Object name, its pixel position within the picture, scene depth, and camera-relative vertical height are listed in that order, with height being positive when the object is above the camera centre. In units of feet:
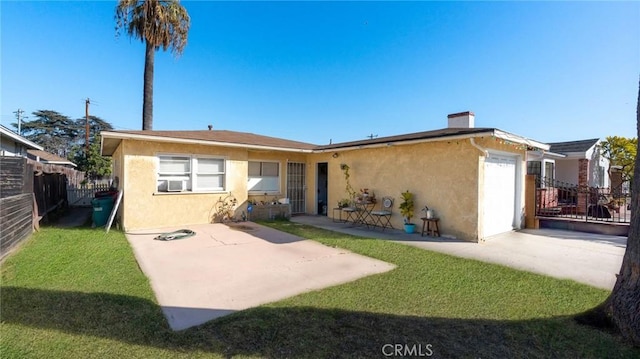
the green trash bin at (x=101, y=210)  30.94 -3.96
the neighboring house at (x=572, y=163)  44.50 +3.16
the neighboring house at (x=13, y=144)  34.36 +4.57
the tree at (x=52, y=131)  134.82 +21.32
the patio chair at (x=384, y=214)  31.88 -4.05
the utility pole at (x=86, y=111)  93.09 +21.13
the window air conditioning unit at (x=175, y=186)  31.83 -1.21
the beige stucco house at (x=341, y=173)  26.23 +0.56
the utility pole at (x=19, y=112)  105.83 +24.09
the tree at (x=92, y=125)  140.26 +24.95
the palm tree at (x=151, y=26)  44.91 +24.49
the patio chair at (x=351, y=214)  34.92 -4.82
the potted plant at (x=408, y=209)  29.58 -3.26
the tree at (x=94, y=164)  92.99 +3.60
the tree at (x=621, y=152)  57.21 +6.32
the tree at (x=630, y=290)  9.18 -3.67
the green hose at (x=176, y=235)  25.62 -5.68
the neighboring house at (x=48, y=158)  68.25 +4.09
